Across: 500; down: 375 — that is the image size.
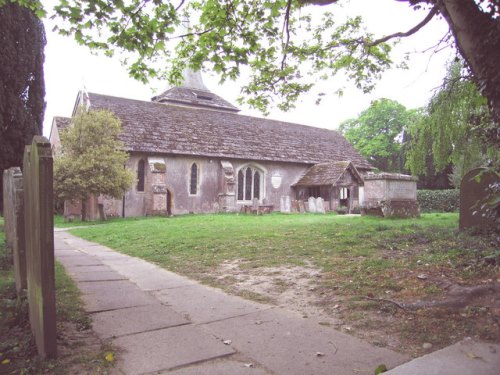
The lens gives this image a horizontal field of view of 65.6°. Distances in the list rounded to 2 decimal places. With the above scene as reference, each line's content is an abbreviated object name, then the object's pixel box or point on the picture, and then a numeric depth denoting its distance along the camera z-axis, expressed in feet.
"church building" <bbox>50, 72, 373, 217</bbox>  81.71
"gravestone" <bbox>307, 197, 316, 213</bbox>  88.49
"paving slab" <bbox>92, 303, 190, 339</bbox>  12.98
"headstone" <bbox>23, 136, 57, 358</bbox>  9.89
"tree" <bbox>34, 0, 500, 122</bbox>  13.34
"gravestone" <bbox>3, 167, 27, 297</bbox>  14.03
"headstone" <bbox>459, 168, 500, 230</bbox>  30.76
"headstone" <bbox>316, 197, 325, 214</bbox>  86.97
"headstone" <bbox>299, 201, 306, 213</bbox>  89.86
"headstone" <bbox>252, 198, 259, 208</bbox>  89.36
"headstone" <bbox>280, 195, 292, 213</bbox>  91.09
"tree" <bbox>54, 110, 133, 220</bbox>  64.59
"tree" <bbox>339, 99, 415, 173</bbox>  172.45
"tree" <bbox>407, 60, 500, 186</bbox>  40.88
